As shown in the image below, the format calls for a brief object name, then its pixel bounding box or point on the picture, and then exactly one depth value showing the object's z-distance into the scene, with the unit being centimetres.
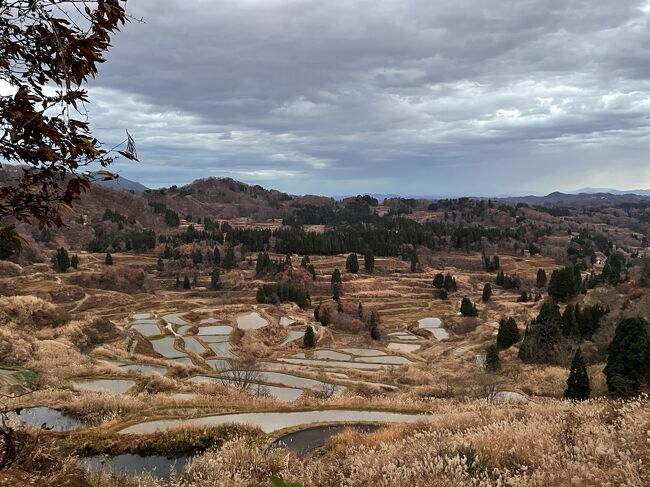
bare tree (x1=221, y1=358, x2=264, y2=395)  2908
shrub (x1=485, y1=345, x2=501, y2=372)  4162
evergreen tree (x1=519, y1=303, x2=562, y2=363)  4203
